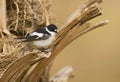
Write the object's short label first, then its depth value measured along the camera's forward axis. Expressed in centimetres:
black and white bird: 501
